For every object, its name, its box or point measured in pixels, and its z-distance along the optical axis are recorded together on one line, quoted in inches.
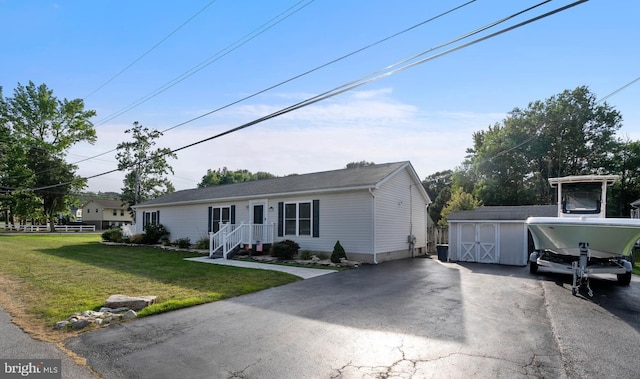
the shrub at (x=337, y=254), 502.3
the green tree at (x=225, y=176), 2377.0
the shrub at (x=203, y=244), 719.4
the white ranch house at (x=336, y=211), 525.0
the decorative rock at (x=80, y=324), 206.0
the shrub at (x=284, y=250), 547.5
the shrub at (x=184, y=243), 773.1
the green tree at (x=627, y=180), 1283.2
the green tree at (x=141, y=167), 1577.3
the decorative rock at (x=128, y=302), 243.8
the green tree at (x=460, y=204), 838.5
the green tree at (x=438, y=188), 1359.5
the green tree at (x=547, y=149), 1211.9
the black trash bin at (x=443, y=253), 565.6
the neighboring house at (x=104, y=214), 2297.0
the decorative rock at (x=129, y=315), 226.8
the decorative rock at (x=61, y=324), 205.9
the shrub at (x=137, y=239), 872.9
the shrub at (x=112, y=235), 941.8
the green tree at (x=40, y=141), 1515.7
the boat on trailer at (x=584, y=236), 310.3
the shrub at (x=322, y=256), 542.3
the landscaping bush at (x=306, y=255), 546.5
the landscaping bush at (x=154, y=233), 859.4
